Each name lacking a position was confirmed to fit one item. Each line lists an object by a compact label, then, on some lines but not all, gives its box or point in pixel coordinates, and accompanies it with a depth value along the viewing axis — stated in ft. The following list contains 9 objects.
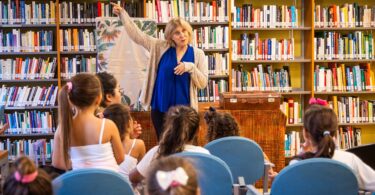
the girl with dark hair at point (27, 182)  5.96
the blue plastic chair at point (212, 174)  9.37
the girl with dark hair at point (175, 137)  10.21
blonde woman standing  15.78
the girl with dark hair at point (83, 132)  10.04
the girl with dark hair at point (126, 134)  11.81
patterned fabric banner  19.75
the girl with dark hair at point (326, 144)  9.63
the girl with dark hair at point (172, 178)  6.05
